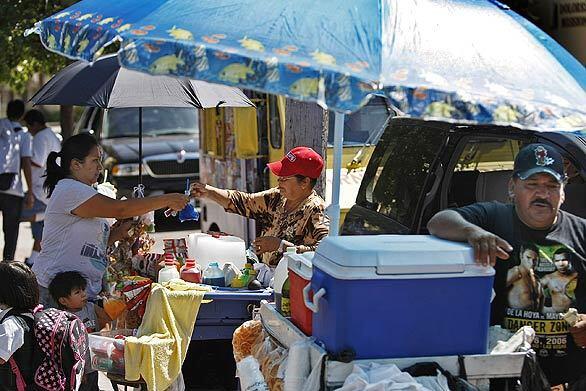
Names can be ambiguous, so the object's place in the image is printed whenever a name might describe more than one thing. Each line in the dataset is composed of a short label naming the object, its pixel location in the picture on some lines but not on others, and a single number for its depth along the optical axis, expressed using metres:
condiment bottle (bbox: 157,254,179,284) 5.43
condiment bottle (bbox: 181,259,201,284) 5.44
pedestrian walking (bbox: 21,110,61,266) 10.30
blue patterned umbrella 3.54
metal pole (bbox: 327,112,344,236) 4.83
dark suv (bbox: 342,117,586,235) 5.66
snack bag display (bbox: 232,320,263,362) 4.44
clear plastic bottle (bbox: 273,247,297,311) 4.47
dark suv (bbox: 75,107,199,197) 13.74
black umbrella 6.41
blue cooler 3.53
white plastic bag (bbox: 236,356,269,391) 3.92
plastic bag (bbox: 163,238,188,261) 5.96
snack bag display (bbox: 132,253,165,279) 5.85
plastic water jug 5.71
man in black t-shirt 3.97
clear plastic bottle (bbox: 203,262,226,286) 5.44
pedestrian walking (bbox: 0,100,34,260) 9.95
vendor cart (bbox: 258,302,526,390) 3.52
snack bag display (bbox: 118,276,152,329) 5.38
